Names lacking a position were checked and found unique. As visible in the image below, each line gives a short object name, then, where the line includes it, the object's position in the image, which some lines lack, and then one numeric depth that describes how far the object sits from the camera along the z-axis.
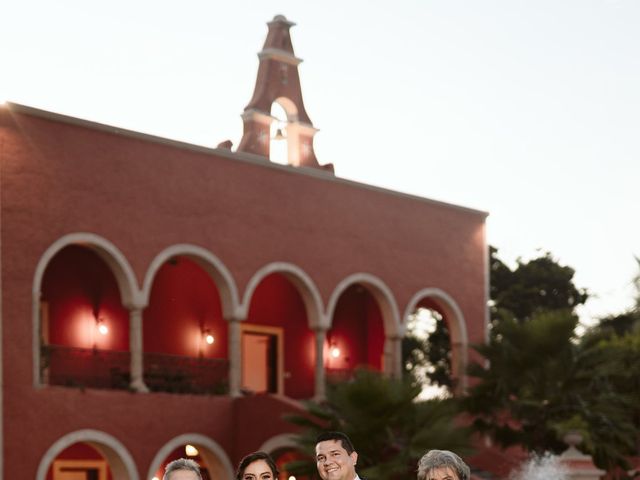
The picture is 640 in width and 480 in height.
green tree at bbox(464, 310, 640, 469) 21.58
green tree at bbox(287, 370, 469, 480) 19.02
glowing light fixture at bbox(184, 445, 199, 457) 22.38
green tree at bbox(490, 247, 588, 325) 39.41
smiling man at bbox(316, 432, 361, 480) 6.28
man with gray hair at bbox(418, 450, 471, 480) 5.68
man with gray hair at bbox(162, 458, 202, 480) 6.11
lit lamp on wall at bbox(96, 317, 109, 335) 23.34
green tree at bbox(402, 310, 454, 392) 36.09
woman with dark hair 6.16
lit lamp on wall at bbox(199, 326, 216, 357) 25.05
